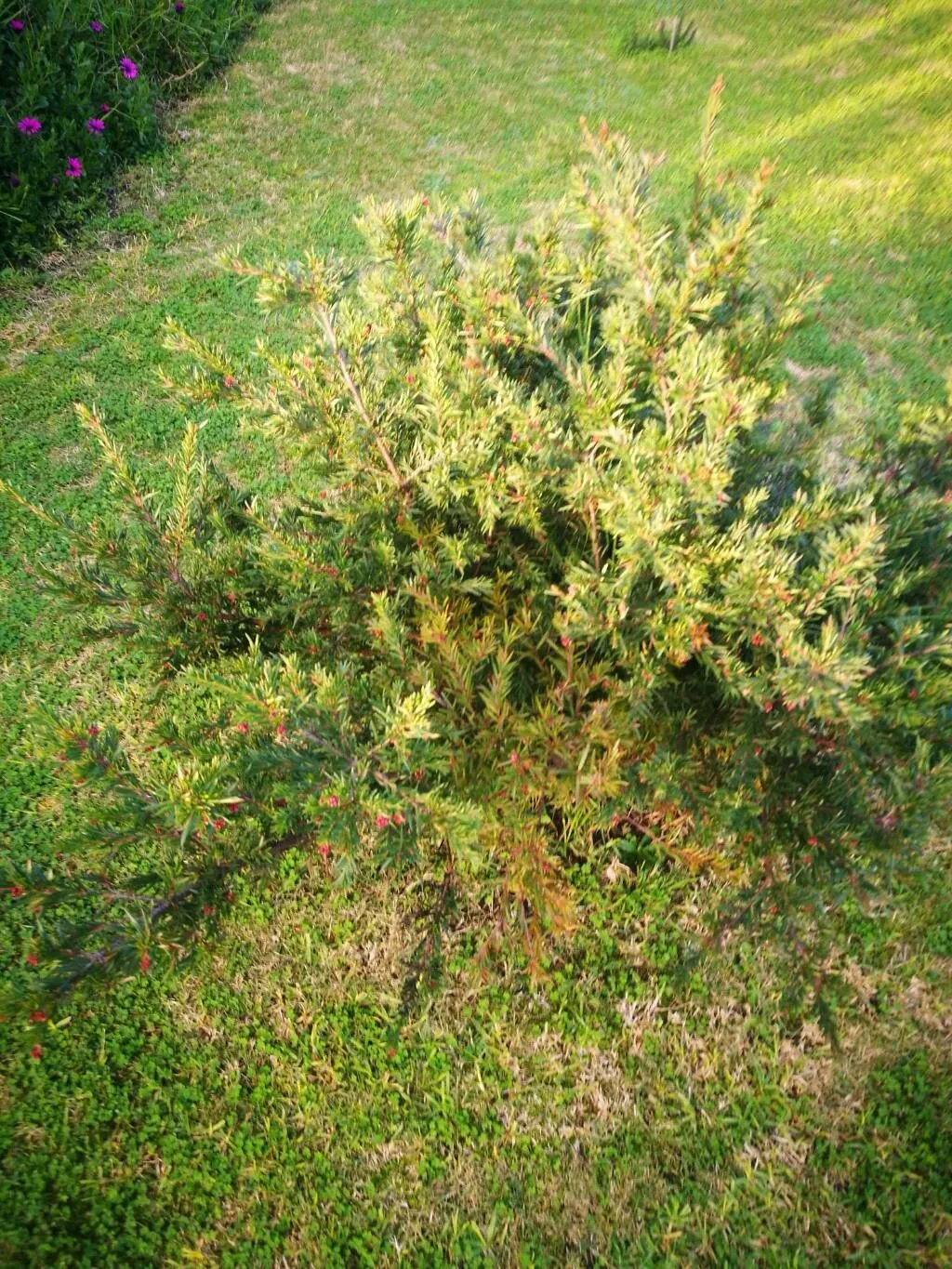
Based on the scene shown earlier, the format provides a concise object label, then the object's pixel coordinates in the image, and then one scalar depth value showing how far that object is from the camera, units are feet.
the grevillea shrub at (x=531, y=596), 5.70
